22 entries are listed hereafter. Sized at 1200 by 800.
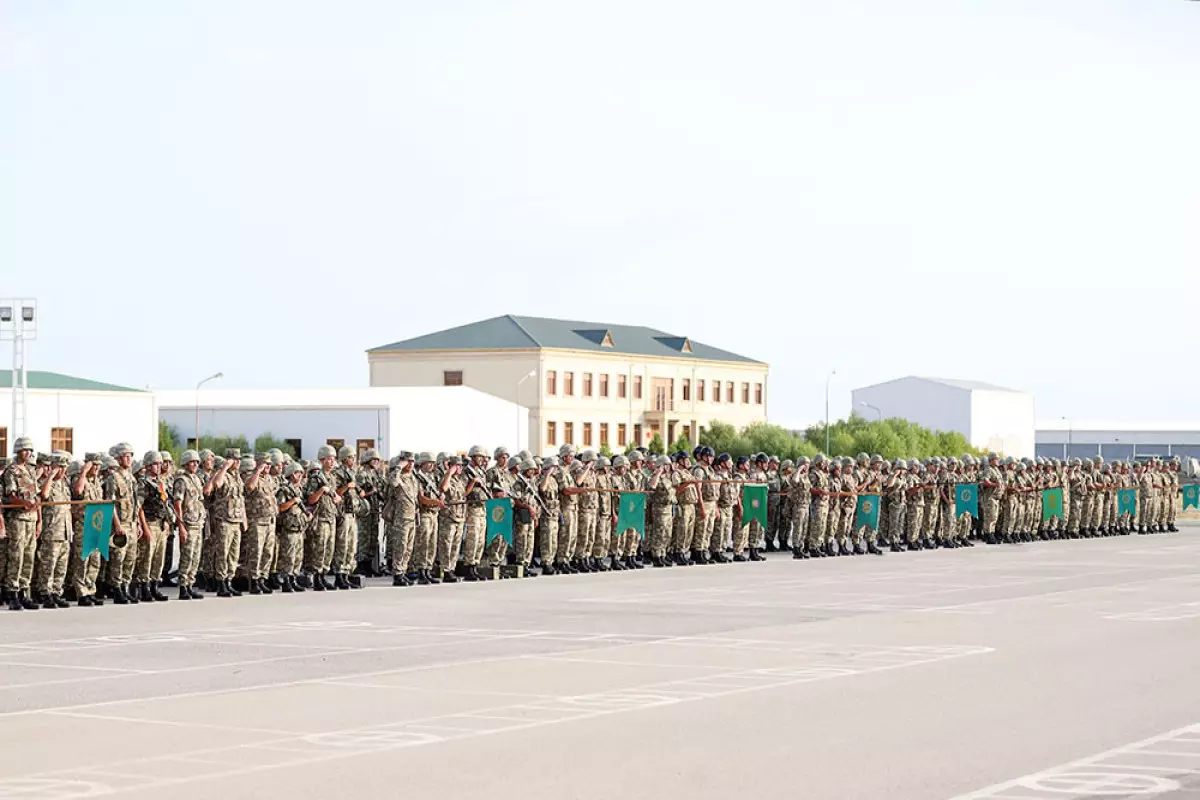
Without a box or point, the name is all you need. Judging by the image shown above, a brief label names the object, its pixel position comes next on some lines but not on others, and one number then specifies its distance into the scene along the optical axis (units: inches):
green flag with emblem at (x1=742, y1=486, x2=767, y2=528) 1232.8
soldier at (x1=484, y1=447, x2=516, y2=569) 1019.9
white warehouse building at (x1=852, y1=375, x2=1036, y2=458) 5231.3
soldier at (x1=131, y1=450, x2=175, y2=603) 848.9
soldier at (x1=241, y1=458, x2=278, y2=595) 896.3
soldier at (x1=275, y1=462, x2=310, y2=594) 917.8
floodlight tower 2502.5
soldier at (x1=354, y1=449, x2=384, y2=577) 994.7
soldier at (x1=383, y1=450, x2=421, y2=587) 960.3
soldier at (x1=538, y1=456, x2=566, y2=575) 1055.0
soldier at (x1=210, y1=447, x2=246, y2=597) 881.5
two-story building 4441.4
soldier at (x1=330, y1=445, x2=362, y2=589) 943.7
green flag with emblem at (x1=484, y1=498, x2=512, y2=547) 1013.8
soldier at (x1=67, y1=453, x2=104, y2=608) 820.6
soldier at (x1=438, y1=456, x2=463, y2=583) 984.3
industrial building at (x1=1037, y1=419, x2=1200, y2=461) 5408.5
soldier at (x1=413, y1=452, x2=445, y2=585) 974.4
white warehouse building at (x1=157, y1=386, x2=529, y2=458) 3843.5
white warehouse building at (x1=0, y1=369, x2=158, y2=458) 3152.1
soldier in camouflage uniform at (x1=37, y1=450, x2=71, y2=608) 805.2
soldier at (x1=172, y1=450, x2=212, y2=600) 860.6
